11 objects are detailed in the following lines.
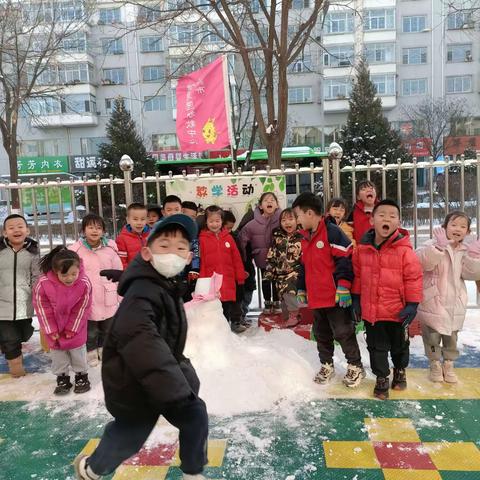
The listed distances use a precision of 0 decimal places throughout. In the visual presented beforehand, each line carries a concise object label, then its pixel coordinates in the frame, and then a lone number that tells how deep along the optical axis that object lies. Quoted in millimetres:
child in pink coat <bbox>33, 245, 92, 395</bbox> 3947
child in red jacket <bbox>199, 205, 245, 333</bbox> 5066
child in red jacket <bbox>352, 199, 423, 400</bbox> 3559
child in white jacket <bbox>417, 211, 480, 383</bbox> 3859
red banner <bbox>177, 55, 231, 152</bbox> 6180
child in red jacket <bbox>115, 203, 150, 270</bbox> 4805
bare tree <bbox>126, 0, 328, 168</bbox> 7633
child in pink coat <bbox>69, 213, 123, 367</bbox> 4570
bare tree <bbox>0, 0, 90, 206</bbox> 14769
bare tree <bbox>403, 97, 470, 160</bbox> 28484
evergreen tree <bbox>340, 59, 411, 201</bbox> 20859
